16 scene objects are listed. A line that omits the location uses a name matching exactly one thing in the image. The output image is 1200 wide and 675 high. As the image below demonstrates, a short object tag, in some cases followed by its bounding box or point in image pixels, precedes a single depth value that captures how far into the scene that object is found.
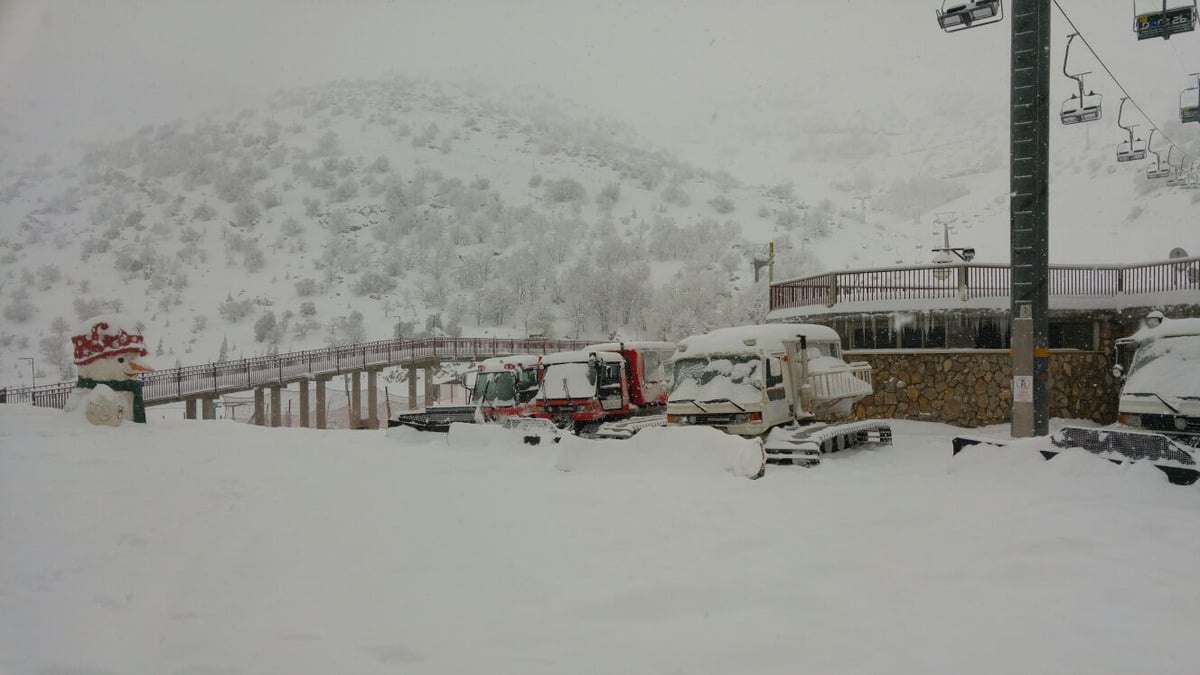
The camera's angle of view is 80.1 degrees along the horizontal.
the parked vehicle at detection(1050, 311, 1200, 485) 7.78
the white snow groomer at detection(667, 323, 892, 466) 11.55
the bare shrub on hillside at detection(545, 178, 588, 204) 71.00
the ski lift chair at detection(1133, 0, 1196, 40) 12.57
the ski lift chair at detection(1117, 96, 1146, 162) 19.23
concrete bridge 24.67
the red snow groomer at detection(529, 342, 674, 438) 15.14
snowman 13.72
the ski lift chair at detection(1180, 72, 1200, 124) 16.36
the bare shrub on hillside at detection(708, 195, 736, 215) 70.06
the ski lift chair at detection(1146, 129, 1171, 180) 19.29
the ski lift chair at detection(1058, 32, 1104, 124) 15.89
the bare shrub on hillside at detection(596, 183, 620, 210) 70.53
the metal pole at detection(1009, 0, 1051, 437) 11.31
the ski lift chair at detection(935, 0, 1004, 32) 11.23
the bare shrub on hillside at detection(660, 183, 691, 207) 73.00
